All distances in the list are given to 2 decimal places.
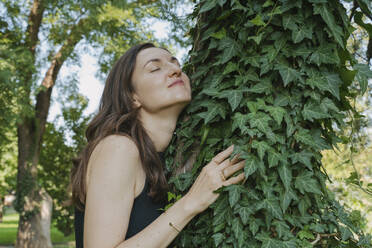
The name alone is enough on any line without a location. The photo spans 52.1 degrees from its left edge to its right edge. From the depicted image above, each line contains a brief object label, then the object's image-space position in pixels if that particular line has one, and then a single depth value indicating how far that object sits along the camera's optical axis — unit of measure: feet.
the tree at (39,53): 29.22
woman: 6.21
